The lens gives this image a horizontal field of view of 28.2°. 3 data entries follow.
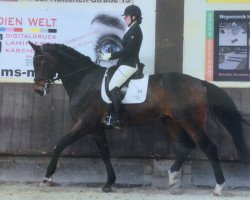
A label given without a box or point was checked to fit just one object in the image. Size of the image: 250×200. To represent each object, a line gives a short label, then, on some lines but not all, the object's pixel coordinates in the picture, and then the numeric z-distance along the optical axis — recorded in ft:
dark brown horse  25.81
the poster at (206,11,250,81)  29.30
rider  25.67
